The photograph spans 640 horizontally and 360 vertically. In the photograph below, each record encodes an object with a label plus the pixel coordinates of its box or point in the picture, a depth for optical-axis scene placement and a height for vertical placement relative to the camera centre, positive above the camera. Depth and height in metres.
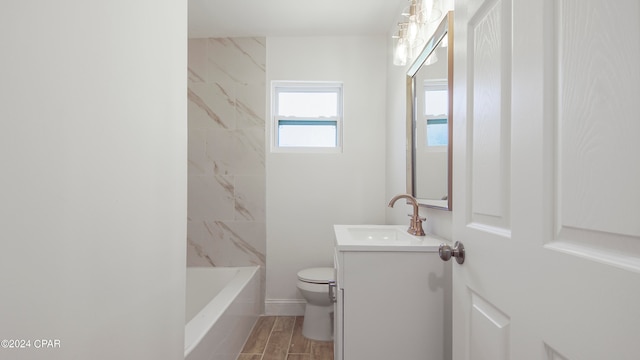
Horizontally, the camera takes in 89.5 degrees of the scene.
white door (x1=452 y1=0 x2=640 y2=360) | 0.44 +0.00
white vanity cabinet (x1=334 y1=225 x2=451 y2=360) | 1.31 -0.50
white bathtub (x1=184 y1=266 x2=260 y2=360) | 1.61 -0.86
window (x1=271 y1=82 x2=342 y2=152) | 2.93 +0.58
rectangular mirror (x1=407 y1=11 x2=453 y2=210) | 1.49 +0.32
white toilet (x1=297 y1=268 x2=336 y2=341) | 2.30 -0.94
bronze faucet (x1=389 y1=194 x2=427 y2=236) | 1.70 -0.22
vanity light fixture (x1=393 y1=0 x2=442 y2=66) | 1.62 +0.84
